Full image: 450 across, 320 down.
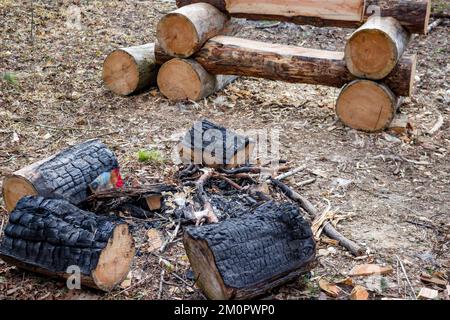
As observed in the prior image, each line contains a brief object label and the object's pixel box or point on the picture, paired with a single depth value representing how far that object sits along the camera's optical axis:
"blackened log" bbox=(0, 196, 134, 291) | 3.54
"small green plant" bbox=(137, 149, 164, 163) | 5.32
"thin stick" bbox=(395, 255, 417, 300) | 3.73
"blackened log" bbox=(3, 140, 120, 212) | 4.13
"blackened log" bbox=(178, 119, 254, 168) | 5.05
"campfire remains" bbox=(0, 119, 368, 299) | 3.46
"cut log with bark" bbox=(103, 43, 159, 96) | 6.71
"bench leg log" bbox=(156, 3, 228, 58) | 6.44
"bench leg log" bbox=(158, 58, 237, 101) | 6.64
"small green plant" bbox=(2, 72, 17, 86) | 6.94
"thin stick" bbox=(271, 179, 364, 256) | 4.14
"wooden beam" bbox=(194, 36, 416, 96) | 5.92
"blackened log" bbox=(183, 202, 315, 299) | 3.37
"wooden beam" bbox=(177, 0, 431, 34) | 5.97
